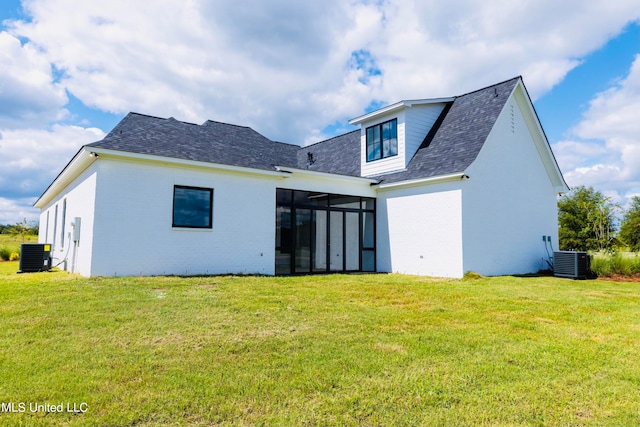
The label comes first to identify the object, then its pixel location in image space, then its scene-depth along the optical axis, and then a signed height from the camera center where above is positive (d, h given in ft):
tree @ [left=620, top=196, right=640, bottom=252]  100.17 +6.12
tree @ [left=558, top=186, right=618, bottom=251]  79.66 +7.58
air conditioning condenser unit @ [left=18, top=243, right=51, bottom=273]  36.35 -1.25
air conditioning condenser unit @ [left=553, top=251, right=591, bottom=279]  38.22 -1.72
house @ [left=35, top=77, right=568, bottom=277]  31.58 +5.14
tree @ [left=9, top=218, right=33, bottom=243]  84.58 +4.09
